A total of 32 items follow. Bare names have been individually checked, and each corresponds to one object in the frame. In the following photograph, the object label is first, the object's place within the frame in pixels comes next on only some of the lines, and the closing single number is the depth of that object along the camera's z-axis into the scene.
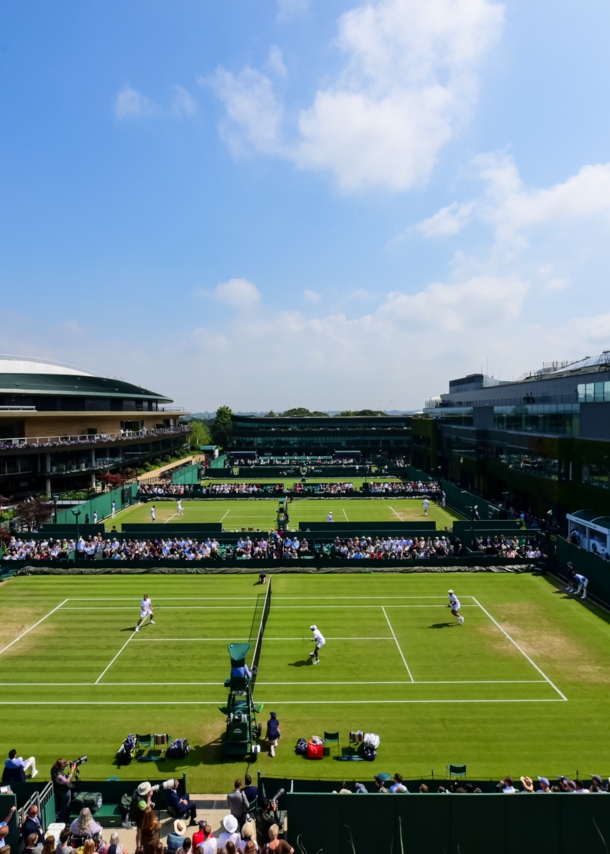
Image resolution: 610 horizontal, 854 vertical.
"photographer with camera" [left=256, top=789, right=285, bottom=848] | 10.06
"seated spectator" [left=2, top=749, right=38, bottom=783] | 11.95
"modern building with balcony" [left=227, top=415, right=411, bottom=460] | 107.44
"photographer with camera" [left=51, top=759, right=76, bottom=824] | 10.97
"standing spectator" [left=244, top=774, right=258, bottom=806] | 10.97
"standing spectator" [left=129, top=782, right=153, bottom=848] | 9.70
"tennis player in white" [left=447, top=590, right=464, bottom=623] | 22.80
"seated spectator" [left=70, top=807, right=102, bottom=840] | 9.76
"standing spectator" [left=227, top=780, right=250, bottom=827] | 10.64
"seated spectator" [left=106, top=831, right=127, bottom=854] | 9.06
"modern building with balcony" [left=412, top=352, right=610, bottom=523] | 35.81
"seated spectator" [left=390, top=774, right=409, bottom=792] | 10.74
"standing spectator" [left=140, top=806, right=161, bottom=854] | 9.24
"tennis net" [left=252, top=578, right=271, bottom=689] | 19.12
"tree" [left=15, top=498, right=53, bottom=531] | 40.22
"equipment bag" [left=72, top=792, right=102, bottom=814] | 10.91
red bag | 13.75
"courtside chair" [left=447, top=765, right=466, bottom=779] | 11.68
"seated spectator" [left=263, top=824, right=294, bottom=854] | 8.98
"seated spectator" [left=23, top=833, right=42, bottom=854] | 9.25
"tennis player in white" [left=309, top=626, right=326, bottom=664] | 19.28
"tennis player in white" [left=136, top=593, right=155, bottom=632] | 22.75
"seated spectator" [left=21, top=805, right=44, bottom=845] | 9.83
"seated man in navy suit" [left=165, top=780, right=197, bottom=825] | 11.05
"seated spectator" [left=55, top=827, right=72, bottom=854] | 9.09
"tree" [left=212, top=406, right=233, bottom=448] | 130.38
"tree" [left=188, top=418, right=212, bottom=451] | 142.48
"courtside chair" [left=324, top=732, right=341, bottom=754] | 13.88
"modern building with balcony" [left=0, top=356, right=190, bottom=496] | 54.59
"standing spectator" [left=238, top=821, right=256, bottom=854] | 9.37
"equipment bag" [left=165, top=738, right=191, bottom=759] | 13.88
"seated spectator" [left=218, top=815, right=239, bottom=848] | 9.50
